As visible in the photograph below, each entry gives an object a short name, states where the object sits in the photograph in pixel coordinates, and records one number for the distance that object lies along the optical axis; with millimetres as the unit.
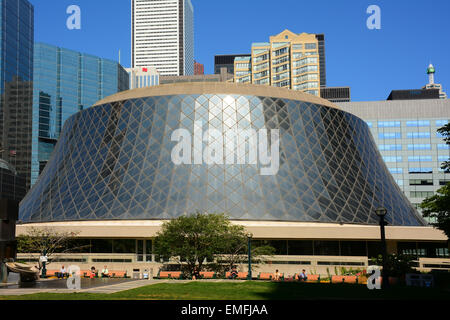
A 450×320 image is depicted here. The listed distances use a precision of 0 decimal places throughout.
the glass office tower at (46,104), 188250
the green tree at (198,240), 40438
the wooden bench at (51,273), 40875
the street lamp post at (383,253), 27469
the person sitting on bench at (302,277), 41222
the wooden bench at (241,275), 42781
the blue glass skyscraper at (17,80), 166500
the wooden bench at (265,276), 42969
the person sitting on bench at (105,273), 41481
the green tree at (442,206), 33312
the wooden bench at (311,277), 41769
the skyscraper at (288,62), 156625
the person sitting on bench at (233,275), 41144
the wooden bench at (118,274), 42969
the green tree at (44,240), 47719
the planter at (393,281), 33469
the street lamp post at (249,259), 36825
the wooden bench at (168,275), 42906
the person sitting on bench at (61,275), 39778
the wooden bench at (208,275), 42241
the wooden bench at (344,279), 39344
